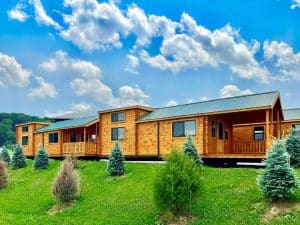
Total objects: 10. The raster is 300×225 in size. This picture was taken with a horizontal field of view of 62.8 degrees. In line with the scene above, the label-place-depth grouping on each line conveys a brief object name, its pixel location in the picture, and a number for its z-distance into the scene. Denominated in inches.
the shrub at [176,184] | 356.8
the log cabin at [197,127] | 584.2
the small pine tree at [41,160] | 738.7
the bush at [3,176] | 599.3
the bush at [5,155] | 902.0
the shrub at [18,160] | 820.2
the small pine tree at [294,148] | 494.6
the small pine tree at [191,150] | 525.9
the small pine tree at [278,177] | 345.2
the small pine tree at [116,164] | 576.1
